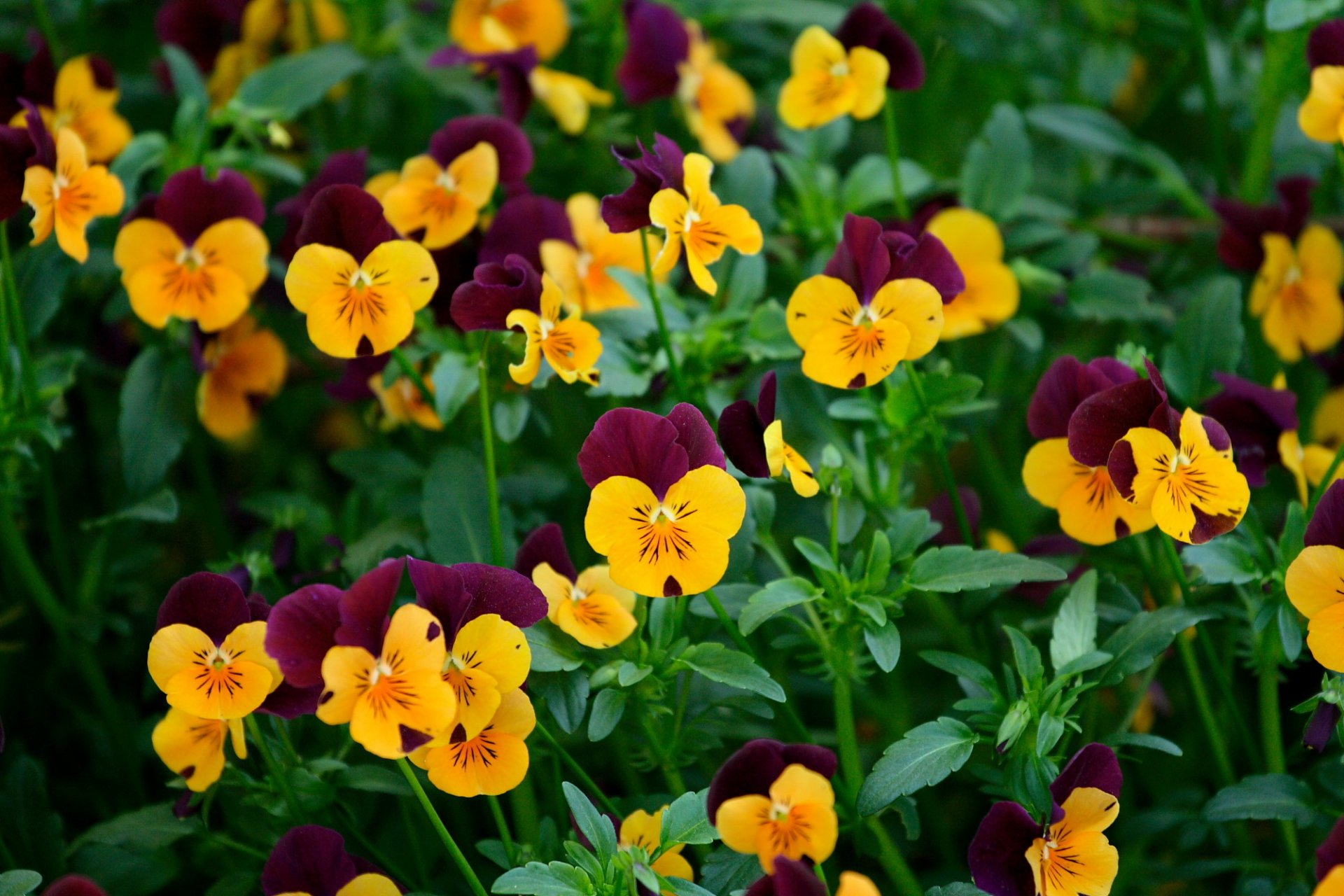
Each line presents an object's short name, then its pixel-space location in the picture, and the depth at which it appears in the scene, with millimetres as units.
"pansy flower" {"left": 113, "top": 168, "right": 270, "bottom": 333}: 1144
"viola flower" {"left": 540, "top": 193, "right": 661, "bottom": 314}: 1166
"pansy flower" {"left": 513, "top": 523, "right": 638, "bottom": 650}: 1088
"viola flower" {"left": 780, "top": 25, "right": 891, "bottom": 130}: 1162
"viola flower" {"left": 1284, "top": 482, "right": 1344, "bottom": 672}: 1073
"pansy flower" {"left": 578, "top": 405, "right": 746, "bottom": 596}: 1065
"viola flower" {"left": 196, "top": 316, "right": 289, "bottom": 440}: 1194
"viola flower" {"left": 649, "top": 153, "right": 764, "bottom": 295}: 1094
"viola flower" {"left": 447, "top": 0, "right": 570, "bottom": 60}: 1246
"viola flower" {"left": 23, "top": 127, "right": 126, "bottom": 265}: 1125
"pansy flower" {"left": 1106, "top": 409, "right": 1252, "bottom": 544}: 1076
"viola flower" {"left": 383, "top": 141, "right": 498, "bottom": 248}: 1141
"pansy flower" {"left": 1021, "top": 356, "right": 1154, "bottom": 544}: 1101
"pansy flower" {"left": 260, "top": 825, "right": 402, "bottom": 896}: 1079
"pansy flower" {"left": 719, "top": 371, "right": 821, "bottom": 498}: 1089
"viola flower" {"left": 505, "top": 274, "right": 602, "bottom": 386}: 1098
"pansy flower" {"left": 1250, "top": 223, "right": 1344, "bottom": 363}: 1191
